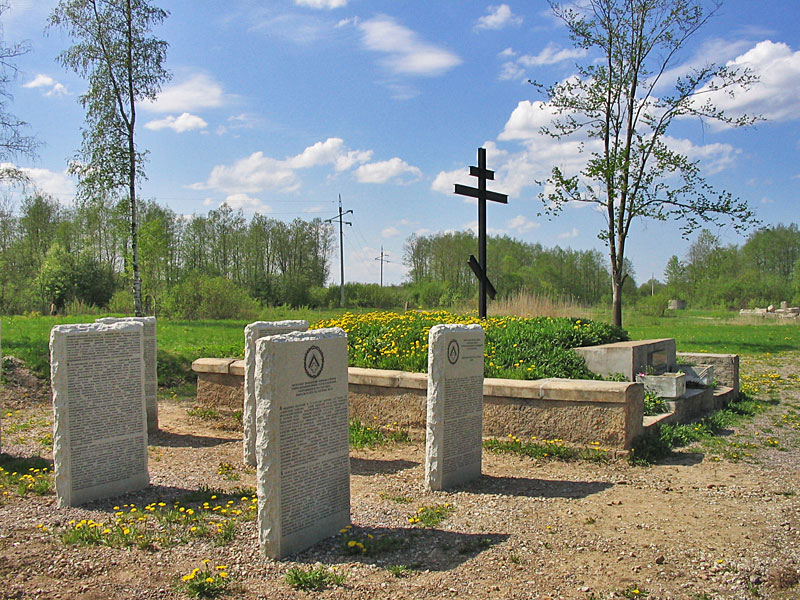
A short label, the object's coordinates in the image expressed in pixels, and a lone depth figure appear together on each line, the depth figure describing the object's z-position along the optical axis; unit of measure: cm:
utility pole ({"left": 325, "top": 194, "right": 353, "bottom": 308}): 3976
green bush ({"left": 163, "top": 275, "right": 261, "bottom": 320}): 2542
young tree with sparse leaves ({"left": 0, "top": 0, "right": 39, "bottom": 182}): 1478
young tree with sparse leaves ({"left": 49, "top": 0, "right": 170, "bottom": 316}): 1611
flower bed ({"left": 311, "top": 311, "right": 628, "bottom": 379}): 827
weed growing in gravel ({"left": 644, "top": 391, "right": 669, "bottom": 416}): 796
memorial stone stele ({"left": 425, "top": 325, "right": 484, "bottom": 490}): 570
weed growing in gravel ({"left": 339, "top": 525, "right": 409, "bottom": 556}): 422
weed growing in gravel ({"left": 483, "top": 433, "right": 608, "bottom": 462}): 654
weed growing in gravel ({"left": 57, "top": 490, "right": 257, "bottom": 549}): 438
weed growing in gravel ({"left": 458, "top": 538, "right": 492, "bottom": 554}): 419
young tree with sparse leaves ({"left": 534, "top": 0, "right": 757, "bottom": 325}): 1585
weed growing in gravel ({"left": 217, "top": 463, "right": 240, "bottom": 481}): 623
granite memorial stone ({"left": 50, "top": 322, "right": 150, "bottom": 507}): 541
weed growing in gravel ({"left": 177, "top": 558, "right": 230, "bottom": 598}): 357
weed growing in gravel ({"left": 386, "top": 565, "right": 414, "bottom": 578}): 381
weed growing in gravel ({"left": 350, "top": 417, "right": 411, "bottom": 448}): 752
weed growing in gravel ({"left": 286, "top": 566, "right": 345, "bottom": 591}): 367
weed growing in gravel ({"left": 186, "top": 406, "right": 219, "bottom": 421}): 914
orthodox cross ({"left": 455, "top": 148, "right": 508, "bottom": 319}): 1203
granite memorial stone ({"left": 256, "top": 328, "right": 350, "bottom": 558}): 414
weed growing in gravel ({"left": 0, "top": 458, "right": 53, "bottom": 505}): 566
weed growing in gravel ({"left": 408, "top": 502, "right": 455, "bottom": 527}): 477
